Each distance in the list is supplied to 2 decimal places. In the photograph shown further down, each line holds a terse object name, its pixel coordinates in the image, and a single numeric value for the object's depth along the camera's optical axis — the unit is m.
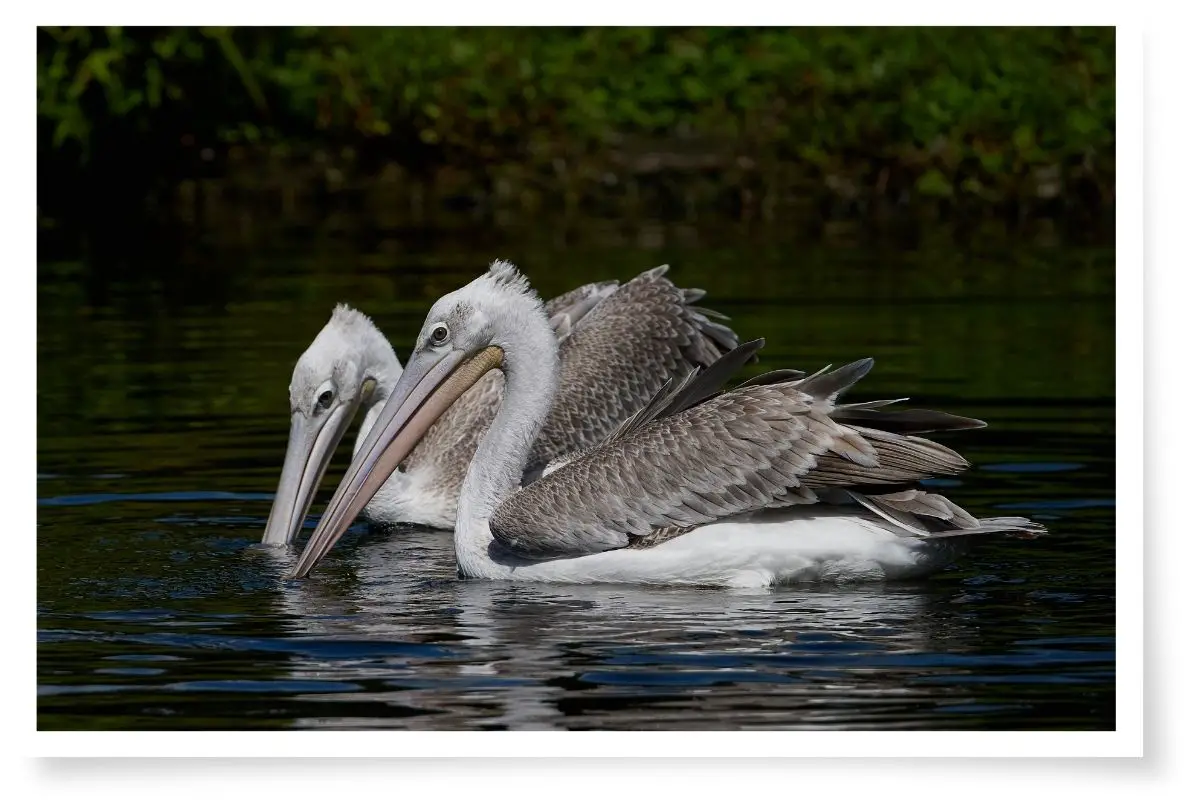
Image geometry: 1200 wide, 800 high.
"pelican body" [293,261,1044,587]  15.69
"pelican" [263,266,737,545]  19.33
